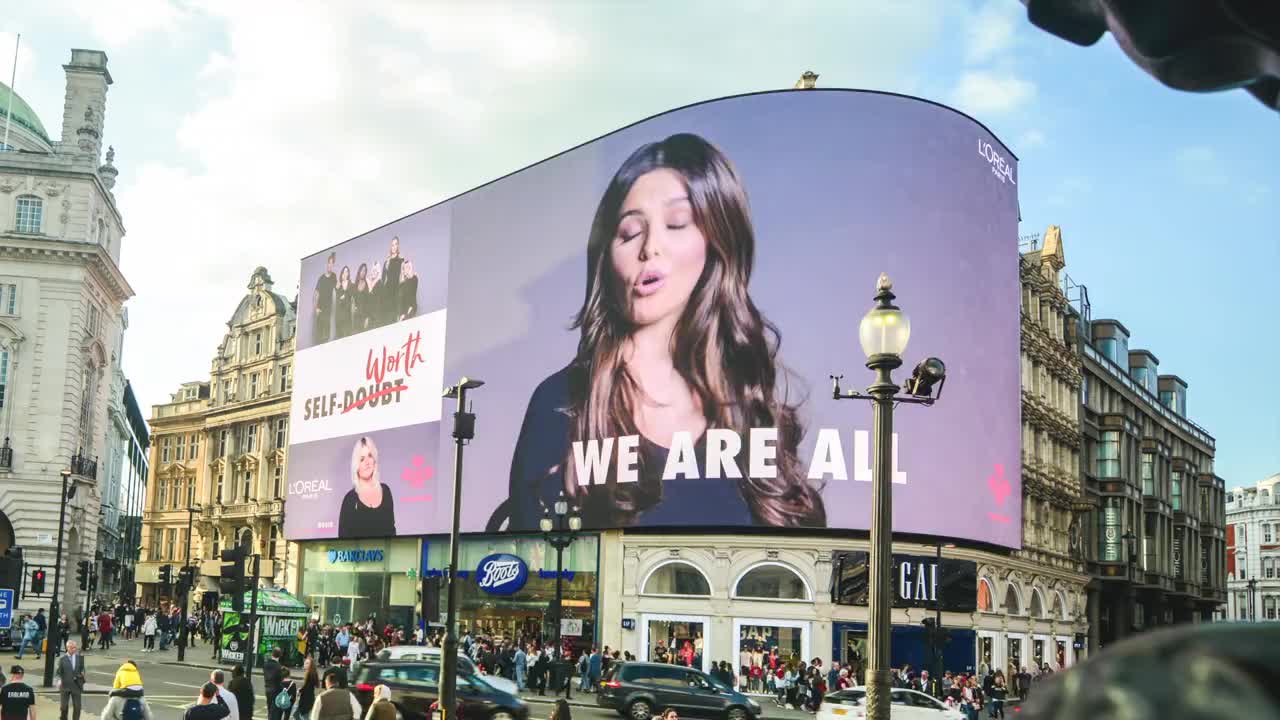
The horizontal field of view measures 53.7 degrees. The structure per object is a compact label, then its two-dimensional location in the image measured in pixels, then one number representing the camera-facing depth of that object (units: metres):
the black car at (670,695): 33.41
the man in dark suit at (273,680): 22.73
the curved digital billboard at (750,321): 47.72
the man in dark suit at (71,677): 24.00
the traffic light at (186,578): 51.22
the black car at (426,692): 26.91
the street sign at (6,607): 19.34
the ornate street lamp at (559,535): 37.28
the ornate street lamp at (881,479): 10.61
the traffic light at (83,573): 53.58
